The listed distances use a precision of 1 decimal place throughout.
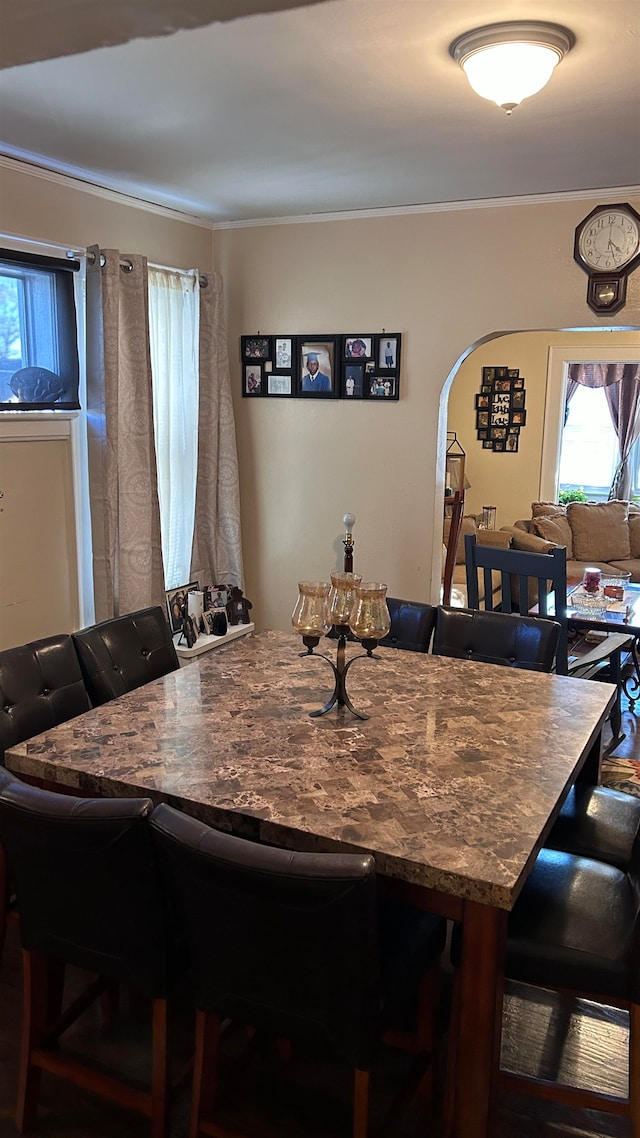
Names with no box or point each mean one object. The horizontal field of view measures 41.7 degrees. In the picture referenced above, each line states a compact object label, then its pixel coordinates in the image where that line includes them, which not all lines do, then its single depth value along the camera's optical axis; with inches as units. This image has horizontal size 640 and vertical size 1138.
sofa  263.4
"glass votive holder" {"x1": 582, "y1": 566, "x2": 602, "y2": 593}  201.2
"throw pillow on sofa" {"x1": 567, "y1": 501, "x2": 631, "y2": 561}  269.6
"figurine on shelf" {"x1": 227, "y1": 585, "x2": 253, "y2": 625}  180.9
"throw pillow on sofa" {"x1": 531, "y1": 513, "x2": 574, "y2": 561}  262.2
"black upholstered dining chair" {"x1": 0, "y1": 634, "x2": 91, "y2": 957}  92.1
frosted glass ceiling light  81.7
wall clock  140.8
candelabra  88.6
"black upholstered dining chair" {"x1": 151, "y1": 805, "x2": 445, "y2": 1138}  56.4
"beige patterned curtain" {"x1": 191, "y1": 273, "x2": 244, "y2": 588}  173.2
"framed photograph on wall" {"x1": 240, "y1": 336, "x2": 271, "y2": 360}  179.3
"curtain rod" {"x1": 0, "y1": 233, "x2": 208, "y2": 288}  131.0
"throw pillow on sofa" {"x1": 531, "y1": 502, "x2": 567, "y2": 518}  275.3
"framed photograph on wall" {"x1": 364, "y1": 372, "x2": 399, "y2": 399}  166.9
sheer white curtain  164.1
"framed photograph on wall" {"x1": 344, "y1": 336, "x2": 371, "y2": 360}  167.9
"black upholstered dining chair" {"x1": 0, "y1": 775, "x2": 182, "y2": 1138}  63.8
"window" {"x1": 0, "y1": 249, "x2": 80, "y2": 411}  132.7
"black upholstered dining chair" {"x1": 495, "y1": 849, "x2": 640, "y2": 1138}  68.6
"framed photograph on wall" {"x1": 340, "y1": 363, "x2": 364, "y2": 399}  169.8
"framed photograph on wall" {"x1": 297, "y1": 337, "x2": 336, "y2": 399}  172.6
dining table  63.3
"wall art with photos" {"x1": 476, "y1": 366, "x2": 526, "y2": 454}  307.7
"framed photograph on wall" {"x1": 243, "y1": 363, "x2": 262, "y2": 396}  181.5
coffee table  161.3
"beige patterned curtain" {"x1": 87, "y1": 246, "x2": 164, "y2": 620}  143.6
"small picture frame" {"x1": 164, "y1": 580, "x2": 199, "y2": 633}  166.7
